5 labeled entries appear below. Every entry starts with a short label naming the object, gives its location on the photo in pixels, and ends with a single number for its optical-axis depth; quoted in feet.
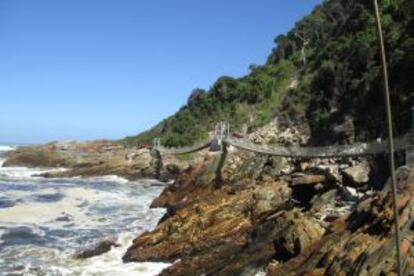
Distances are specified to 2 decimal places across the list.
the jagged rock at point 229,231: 51.31
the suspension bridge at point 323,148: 56.24
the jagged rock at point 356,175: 69.46
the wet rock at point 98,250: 65.10
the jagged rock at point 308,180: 71.46
